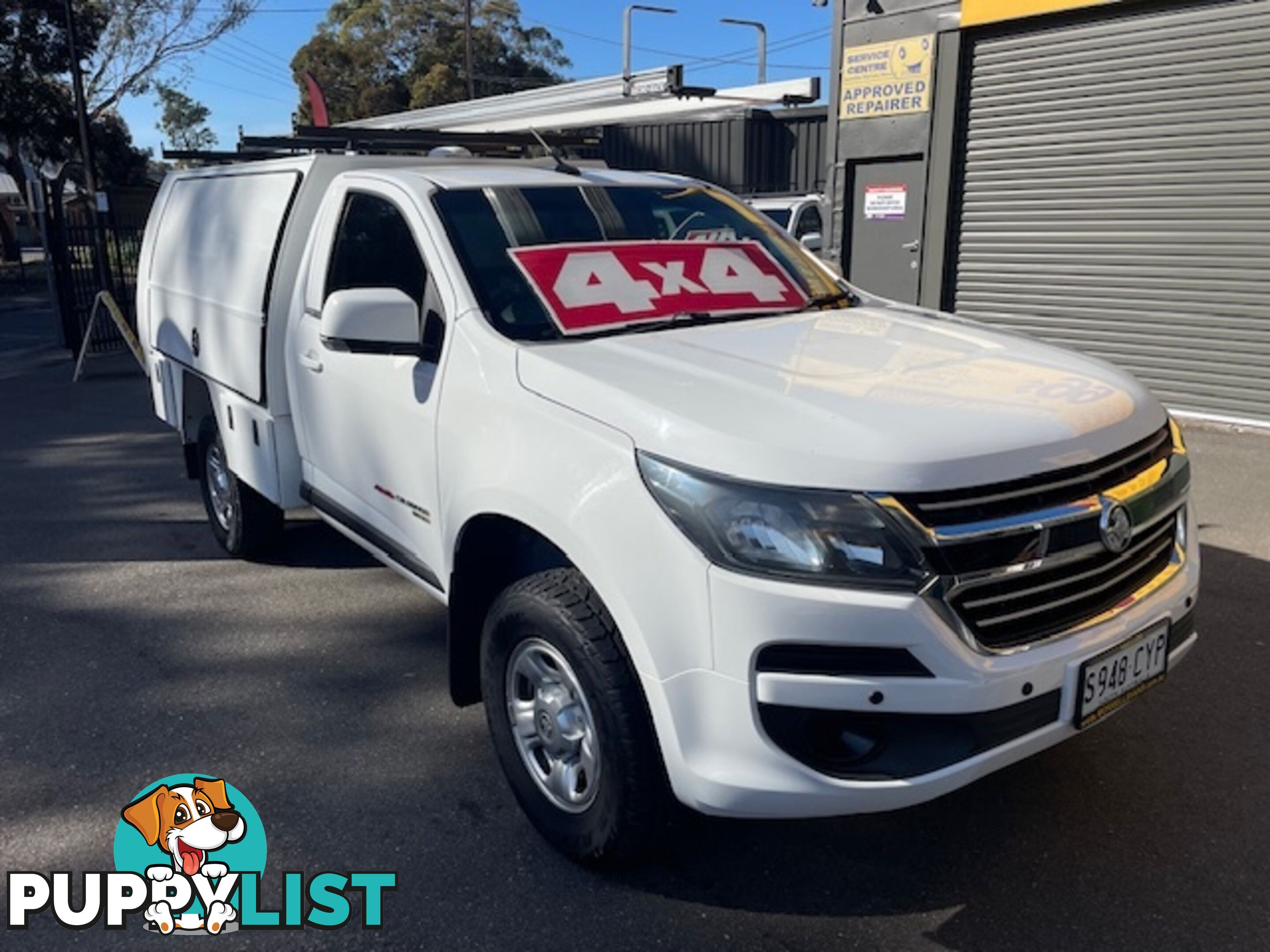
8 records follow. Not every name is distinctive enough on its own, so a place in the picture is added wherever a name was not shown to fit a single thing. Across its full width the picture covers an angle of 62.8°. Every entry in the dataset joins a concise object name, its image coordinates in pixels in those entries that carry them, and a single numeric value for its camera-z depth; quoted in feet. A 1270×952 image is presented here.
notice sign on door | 33.76
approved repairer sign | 32.09
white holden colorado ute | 7.35
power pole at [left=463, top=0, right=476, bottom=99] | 141.18
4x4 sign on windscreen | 10.72
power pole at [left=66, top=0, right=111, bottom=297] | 56.90
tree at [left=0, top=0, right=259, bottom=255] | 84.02
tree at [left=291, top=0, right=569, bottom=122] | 158.40
